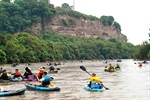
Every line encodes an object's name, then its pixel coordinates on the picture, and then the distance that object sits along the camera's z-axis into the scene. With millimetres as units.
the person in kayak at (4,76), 30678
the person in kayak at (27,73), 32469
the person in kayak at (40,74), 29156
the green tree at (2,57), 79456
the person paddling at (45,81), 23922
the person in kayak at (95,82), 24594
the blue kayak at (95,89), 24500
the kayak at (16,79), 31597
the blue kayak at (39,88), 23875
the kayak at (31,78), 31922
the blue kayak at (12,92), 21297
